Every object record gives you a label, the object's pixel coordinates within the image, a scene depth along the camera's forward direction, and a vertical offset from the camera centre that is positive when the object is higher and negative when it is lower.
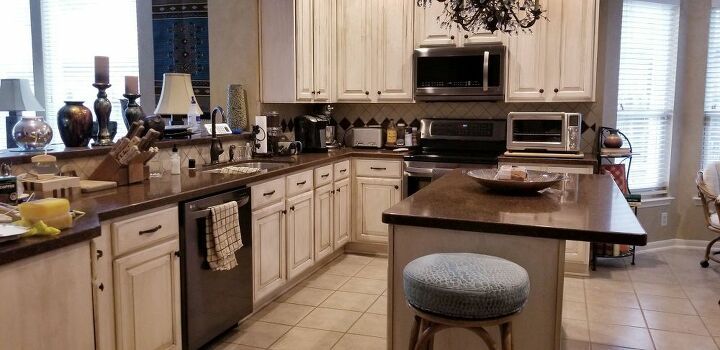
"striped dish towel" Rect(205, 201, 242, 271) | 2.84 -0.63
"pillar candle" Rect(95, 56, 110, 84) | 3.13 +0.22
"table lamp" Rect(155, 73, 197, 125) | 3.70 +0.10
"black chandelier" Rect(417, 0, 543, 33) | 2.59 +0.46
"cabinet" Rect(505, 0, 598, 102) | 4.38 +0.44
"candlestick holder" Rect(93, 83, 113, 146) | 3.13 -0.02
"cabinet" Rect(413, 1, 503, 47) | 4.64 +0.64
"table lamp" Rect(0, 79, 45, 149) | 4.90 +0.08
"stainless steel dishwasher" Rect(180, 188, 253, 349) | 2.72 -0.87
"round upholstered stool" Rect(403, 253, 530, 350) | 1.82 -0.58
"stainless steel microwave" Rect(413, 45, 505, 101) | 4.57 +0.32
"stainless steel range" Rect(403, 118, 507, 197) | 4.63 -0.31
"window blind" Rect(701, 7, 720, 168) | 4.95 +0.14
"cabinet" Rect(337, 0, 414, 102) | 4.86 +0.53
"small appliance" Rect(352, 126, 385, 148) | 5.19 -0.22
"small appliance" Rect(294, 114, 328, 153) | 4.91 -0.18
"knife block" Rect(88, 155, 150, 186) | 2.84 -0.30
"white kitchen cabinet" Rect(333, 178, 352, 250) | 4.62 -0.83
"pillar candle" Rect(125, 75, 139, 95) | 3.38 +0.15
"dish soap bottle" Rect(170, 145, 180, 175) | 3.42 -0.31
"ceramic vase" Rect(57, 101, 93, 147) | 2.96 -0.07
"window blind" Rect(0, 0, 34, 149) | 5.95 +0.70
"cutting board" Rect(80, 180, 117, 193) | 2.65 -0.35
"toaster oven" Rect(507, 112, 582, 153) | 4.37 -0.14
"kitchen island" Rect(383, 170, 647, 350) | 2.04 -0.47
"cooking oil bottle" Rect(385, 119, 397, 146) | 5.22 -0.22
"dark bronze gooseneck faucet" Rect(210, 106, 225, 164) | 3.87 -0.25
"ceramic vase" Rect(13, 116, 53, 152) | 2.74 -0.11
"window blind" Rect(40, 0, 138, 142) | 5.81 +0.67
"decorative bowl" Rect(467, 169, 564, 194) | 2.55 -0.32
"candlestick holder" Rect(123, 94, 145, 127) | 3.34 +0.00
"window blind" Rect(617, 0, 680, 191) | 4.92 +0.25
